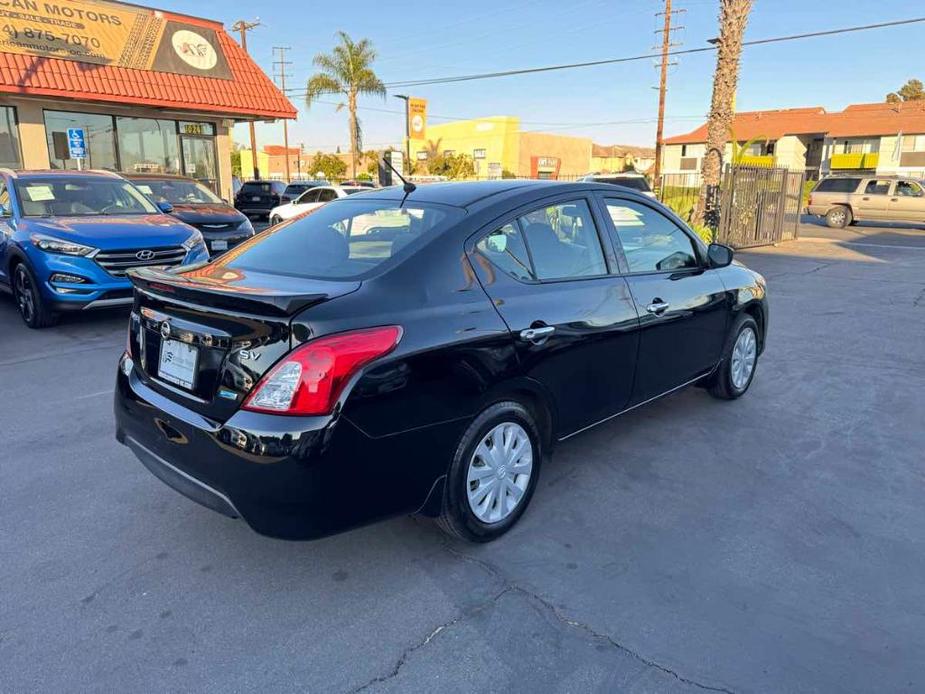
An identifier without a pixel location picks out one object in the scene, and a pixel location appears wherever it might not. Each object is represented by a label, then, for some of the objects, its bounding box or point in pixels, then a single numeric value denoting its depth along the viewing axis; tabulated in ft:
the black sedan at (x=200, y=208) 33.71
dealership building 48.44
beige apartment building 144.97
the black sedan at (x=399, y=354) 8.14
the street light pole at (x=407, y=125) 127.58
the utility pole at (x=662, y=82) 98.89
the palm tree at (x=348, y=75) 116.67
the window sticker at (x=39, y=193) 25.67
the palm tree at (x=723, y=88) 50.60
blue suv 22.61
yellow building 178.09
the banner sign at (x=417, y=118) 137.80
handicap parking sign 47.83
